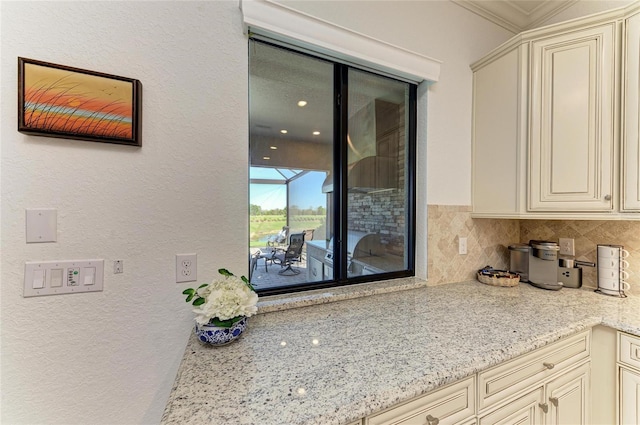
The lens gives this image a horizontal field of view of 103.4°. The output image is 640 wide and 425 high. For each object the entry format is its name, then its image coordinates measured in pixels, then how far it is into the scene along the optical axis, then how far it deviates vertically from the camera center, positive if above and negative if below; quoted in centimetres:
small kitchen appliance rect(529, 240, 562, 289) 159 -35
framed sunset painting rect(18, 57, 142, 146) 87 +39
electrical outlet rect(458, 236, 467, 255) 175 -24
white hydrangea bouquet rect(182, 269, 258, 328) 88 -33
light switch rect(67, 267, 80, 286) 93 -24
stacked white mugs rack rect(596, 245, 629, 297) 144 -34
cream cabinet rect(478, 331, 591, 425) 90 -69
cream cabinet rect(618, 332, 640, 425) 110 -74
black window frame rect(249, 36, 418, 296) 146 +19
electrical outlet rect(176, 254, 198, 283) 107 -25
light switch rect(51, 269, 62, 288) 91 -24
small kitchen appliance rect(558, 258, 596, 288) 160 -39
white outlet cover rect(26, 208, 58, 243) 88 -5
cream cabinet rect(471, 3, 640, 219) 128 +51
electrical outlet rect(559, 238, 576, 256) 173 -24
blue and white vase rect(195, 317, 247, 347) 88 -44
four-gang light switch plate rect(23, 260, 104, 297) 88 -24
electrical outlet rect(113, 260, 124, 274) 99 -22
